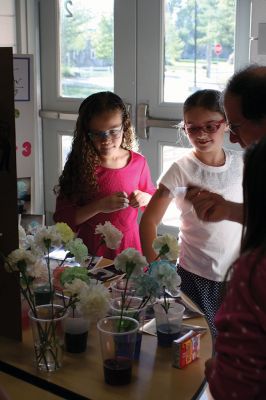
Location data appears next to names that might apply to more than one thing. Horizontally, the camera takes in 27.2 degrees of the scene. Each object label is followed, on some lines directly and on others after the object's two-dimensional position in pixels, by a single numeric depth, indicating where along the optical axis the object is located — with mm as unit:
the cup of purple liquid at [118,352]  1197
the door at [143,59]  3023
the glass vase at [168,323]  1384
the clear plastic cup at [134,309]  1301
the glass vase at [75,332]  1341
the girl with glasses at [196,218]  1985
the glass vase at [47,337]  1254
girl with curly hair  2141
